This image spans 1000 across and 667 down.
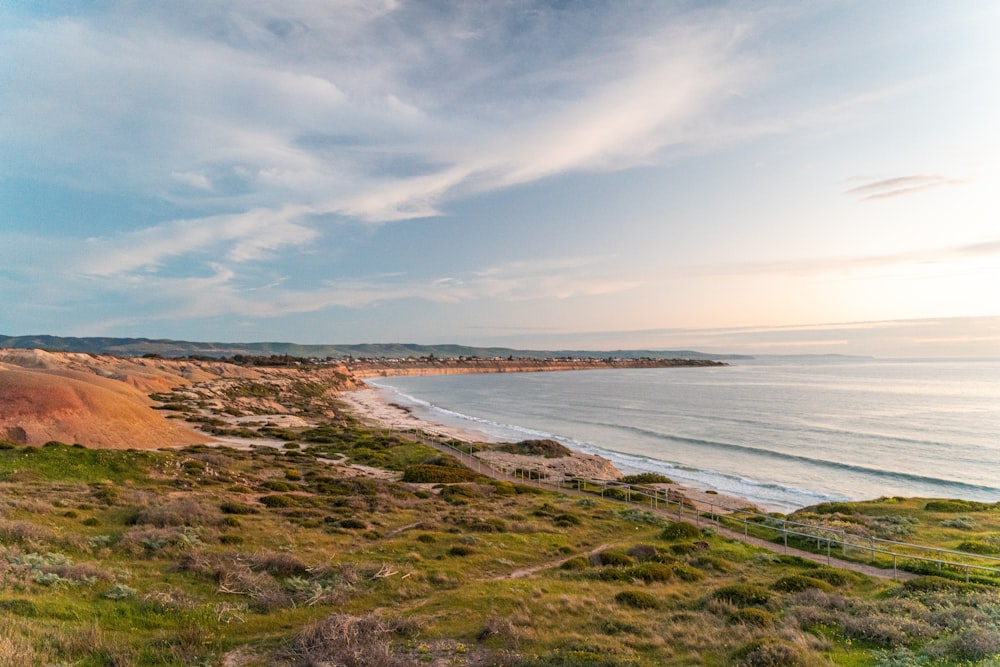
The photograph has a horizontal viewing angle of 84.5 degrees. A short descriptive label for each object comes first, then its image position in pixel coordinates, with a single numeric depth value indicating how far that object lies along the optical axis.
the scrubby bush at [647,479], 43.09
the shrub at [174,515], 19.53
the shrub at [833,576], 19.03
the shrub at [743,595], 15.26
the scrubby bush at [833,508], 33.47
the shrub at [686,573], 18.88
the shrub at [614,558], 20.12
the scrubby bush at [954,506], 33.09
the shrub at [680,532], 25.06
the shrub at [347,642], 9.77
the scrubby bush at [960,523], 28.86
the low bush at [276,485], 30.64
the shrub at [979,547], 24.02
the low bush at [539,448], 55.30
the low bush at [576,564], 19.44
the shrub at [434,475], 38.16
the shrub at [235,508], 23.06
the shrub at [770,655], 10.30
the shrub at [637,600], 15.00
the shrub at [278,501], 25.94
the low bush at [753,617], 13.13
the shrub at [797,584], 17.31
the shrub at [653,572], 18.28
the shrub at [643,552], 21.16
